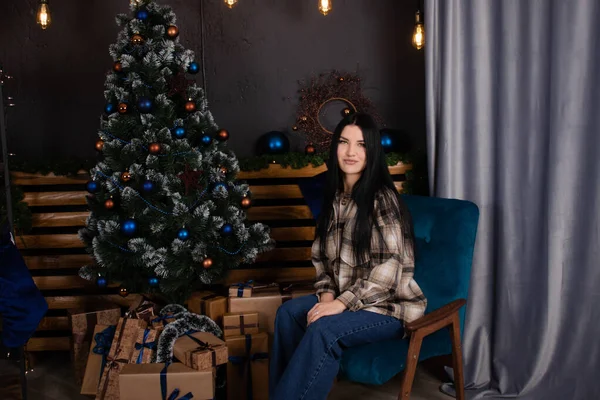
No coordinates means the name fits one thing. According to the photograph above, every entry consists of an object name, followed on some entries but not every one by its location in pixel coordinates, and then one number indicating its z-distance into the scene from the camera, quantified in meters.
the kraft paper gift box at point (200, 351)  2.72
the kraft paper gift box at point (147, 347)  3.05
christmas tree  3.21
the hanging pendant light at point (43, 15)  3.72
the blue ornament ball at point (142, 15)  3.27
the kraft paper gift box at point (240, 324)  3.14
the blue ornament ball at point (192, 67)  3.38
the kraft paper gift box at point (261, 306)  3.25
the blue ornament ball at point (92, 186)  3.31
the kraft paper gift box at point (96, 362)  3.25
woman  2.34
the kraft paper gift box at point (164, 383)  2.67
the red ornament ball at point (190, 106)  3.30
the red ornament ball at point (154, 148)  3.15
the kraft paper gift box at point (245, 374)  3.07
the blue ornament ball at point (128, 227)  3.16
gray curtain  2.89
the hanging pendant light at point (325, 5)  3.70
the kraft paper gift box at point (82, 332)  3.49
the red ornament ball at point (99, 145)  3.30
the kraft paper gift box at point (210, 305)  3.29
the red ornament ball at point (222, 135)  3.44
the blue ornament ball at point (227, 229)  3.28
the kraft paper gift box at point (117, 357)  3.09
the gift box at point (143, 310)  3.18
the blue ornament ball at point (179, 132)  3.23
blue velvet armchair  2.36
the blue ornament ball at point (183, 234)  3.15
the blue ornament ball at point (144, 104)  3.19
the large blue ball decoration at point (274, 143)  4.12
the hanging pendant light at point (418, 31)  3.97
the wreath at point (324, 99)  4.45
